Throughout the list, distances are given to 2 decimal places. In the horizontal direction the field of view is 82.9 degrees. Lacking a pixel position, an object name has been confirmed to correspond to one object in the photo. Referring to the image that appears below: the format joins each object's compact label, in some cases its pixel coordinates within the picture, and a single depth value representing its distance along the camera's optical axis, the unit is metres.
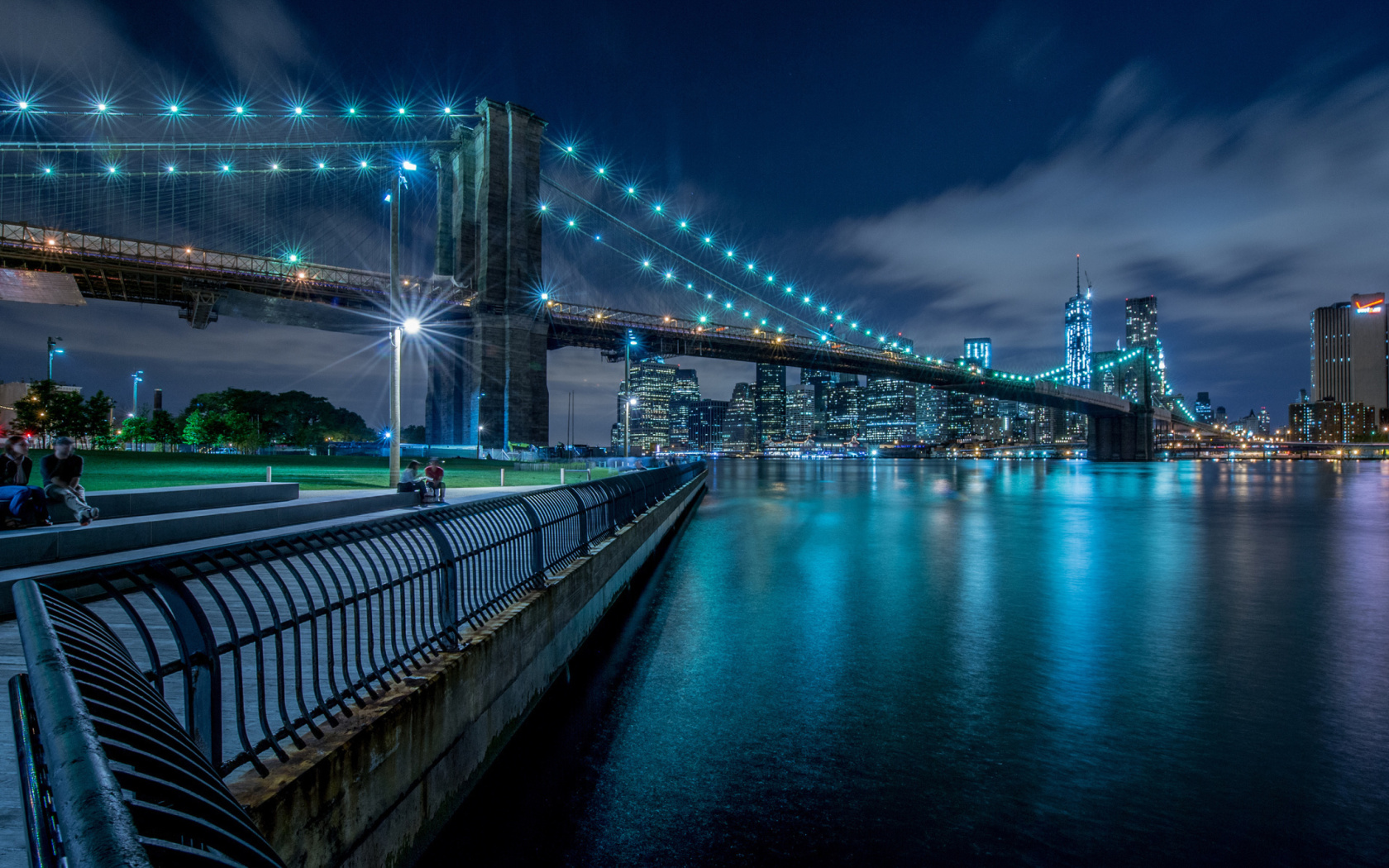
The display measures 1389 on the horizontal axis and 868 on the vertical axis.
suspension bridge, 48.88
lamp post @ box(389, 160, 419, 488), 19.94
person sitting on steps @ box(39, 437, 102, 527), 9.56
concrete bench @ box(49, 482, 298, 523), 11.17
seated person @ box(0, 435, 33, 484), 9.84
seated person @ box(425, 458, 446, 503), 18.89
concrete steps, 7.92
